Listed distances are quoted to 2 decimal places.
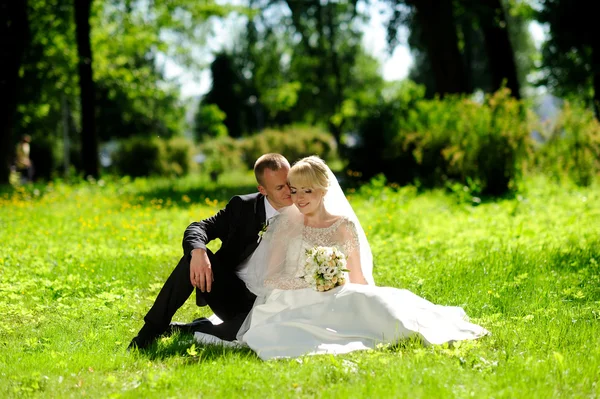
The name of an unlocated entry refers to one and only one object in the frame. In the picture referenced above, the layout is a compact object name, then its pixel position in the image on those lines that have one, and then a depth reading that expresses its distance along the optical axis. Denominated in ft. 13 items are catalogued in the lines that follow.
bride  17.84
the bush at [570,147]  50.06
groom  18.48
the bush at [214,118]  141.38
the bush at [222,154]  102.73
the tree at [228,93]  205.67
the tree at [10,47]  66.59
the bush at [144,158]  97.71
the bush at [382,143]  60.08
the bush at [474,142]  47.93
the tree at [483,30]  70.13
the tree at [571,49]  84.99
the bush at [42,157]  130.21
